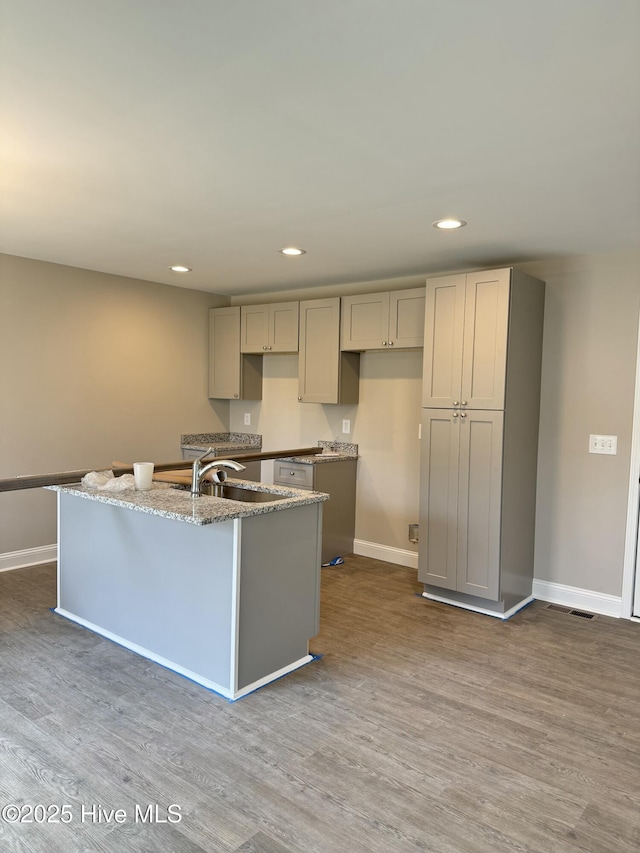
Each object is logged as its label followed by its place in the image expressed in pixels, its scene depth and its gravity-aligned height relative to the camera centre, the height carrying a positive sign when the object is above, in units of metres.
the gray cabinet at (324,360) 4.88 +0.34
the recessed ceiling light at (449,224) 3.13 +0.99
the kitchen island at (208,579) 2.66 -0.93
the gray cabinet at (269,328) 5.20 +0.66
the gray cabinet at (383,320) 4.38 +0.64
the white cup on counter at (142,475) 3.11 -0.44
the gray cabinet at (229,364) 5.64 +0.34
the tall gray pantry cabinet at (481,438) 3.66 -0.22
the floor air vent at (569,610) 3.81 -1.37
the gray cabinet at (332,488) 4.74 -0.75
